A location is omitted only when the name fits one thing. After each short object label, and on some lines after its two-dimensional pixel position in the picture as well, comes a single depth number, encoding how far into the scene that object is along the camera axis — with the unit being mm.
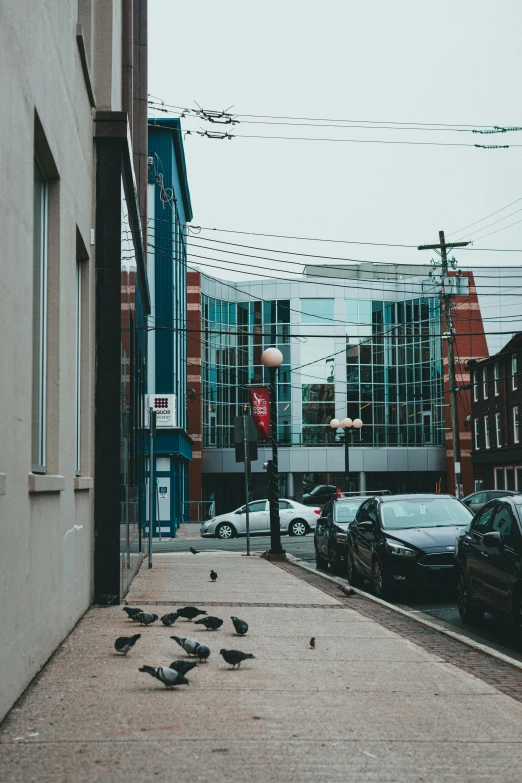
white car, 35750
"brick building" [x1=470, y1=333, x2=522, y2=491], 53875
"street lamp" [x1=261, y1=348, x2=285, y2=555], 21359
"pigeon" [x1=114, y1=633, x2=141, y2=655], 7590
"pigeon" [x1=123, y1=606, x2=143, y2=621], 9133
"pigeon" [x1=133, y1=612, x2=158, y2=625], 9059
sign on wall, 36094
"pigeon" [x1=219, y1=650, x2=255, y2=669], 7276
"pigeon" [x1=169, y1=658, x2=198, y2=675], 6586
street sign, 21828
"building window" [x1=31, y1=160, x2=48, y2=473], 7609
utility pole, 40625
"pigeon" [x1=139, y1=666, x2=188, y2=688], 6398
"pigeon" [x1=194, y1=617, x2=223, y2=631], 8938
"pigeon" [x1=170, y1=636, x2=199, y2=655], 7531
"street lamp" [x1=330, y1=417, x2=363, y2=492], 40531
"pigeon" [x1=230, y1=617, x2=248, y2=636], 8891
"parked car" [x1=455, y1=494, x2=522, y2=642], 9750
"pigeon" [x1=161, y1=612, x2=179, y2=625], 9211
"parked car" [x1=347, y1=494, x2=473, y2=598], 13469
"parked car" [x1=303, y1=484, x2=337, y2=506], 60812
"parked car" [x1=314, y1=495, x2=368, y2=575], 18234
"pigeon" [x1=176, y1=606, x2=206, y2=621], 9352
